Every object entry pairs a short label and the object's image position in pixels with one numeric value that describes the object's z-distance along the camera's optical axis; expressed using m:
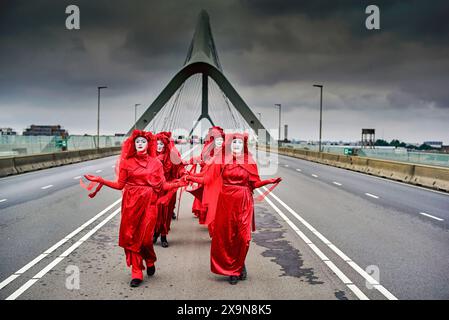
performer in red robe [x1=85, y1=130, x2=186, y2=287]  5.63
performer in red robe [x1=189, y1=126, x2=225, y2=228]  6.36
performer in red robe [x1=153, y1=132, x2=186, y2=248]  7.60
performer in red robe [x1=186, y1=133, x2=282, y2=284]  5.75
